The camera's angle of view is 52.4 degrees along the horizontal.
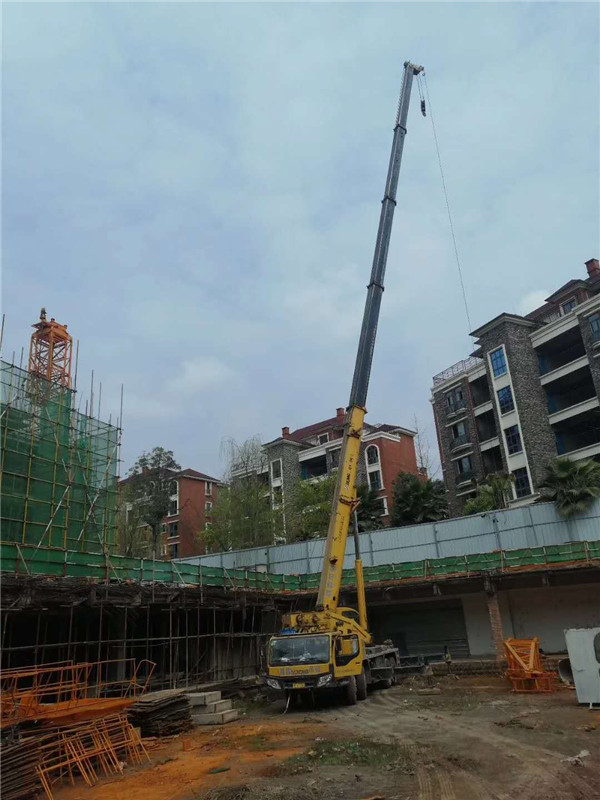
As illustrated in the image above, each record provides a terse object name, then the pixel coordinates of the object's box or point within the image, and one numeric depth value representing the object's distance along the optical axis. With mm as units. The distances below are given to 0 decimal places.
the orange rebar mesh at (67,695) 10492
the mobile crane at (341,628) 15977
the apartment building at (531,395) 39656
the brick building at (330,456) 54906
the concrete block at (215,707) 16531
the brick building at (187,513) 60900
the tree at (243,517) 44312
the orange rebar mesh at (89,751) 10312
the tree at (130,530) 43281
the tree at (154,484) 52250
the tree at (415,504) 39969
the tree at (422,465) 59344
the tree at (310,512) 45216
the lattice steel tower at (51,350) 34625
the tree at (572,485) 28484
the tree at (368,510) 38406
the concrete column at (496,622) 24141
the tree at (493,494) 36312
